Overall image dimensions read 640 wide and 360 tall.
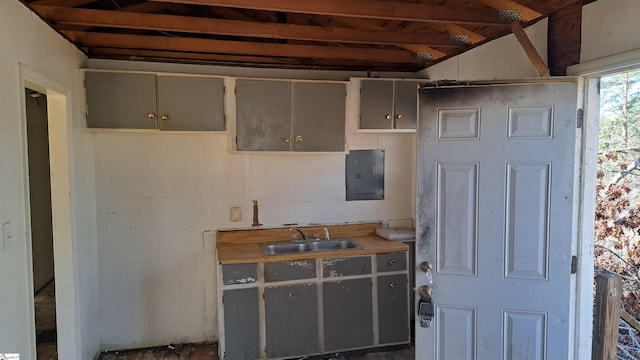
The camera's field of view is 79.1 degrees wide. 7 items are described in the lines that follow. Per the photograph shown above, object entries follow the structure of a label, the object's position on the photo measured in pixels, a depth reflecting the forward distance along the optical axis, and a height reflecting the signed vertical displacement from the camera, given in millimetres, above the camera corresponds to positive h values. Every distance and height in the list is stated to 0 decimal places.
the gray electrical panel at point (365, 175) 3725 -137
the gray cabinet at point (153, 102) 2926 +465
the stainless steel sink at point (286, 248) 3361 -766
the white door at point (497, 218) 1910 -299
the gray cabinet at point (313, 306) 2959 -1160
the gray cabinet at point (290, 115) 3166 +381
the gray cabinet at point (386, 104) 3385 +497
